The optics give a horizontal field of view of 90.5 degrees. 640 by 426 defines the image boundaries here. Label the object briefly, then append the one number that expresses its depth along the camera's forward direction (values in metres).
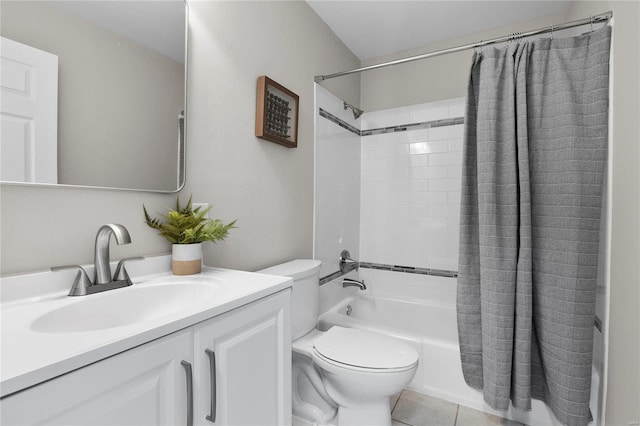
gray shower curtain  1.35
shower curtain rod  1.37
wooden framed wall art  1.63
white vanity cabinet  0.53
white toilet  1.35
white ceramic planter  1.16
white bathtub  1.66
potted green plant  1.16
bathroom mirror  0.86
